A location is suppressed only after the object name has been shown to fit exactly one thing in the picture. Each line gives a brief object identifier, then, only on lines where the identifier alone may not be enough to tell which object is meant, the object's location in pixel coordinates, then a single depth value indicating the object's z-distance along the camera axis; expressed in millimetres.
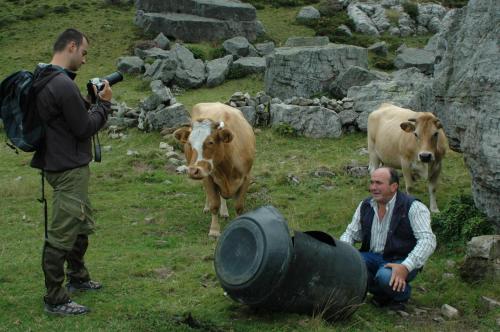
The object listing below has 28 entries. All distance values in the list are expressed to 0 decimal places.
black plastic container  6035
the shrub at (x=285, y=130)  17797
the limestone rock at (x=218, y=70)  25125
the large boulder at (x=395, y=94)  17250
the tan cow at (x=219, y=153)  9883
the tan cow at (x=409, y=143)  11617
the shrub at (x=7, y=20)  35562
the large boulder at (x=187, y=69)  24938
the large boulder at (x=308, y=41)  26812
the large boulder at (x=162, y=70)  25078
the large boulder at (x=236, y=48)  29109
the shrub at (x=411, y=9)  40469
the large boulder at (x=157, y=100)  19016
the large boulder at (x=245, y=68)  26344
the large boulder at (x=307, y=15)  38219
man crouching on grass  6699
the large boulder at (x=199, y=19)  33438
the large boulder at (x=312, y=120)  17750
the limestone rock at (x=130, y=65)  27205
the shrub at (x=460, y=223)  9039
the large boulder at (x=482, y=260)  7945
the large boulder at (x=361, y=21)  37156
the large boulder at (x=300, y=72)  22844
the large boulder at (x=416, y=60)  27219
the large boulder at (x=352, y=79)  21828
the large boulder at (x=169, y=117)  18078
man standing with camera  6516
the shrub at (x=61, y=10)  37156
